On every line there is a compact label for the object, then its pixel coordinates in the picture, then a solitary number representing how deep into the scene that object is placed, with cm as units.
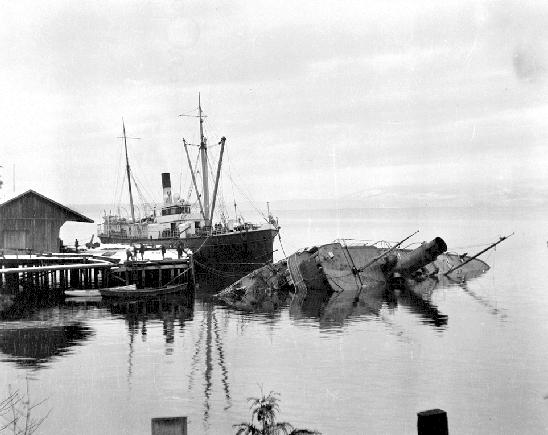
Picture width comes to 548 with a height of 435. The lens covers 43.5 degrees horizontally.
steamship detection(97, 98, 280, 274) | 7462
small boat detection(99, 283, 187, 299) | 4997
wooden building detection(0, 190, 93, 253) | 5494
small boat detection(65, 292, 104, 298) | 5138
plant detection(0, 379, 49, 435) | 2162
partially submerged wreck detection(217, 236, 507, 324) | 5109
